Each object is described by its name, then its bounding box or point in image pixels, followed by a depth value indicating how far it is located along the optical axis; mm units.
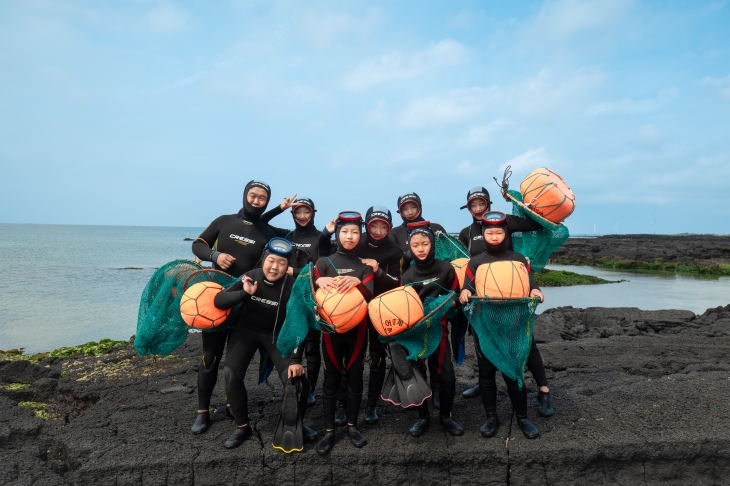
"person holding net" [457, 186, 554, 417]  5262
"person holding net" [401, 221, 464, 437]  4848
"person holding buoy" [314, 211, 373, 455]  4727
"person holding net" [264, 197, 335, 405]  5426
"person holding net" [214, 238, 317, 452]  4723
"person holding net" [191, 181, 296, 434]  5566
